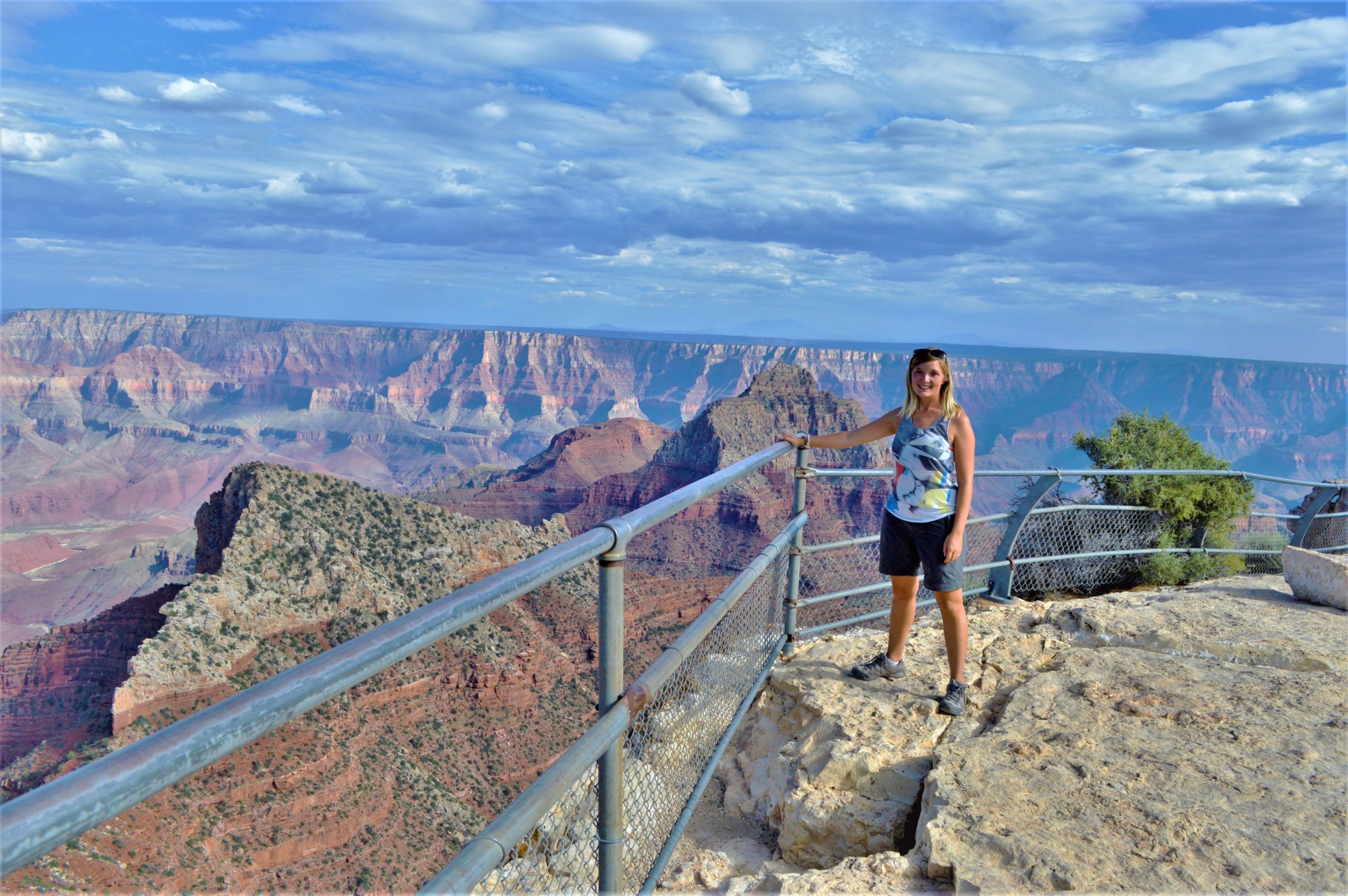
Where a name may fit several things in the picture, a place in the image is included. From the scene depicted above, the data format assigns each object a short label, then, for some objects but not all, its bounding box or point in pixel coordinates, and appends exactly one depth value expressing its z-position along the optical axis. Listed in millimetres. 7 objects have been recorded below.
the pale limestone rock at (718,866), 3459
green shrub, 9258
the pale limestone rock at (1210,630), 4828
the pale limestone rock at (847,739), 3617
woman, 4047
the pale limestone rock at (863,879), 2920
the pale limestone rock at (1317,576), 6023
